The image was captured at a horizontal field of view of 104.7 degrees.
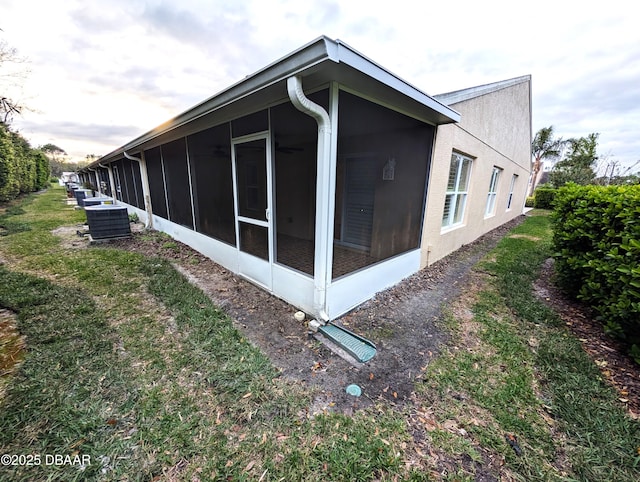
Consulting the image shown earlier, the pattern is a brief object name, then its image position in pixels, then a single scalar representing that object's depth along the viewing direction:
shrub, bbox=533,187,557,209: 17.39
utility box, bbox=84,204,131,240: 6.21
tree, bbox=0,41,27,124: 11.87
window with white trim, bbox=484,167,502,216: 7.96
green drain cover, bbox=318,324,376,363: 2.49
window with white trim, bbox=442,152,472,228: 5.26
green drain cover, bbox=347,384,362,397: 2.04
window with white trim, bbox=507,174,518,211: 10.34
